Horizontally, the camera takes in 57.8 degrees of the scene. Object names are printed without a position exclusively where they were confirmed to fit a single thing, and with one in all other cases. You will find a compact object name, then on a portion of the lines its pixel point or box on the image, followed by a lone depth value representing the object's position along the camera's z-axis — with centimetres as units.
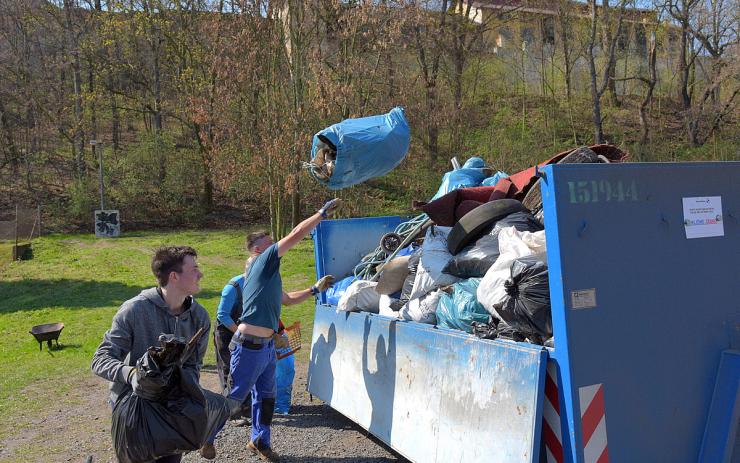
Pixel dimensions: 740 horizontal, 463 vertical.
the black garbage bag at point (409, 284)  493
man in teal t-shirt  486
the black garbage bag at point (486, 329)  372
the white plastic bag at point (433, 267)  456
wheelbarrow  988
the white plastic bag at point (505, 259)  379
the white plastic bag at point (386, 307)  501
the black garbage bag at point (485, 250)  428
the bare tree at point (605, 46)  2197
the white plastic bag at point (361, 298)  536
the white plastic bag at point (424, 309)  442
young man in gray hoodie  331
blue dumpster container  319
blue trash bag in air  538
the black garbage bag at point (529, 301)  344
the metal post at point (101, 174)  2330
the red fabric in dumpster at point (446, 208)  492
